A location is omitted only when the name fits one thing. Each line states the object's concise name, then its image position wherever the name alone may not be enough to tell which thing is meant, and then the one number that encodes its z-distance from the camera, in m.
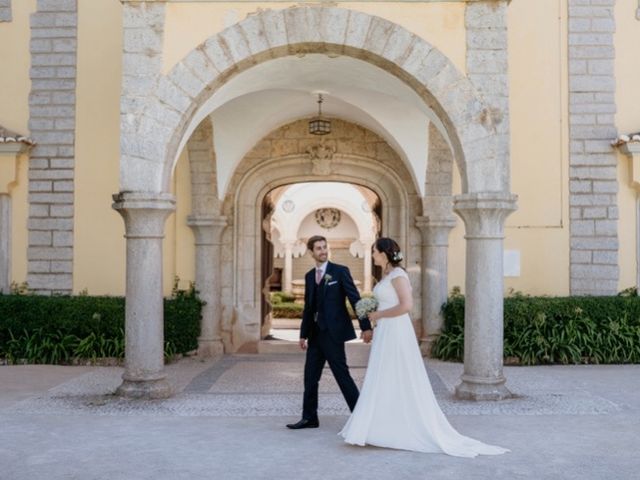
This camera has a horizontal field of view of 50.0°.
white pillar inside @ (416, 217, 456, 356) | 9.59
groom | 5.26
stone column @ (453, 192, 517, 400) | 6.43
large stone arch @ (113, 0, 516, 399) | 6.47
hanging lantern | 9.55
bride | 4.74
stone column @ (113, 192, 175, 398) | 6.46
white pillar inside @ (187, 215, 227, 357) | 9.66
